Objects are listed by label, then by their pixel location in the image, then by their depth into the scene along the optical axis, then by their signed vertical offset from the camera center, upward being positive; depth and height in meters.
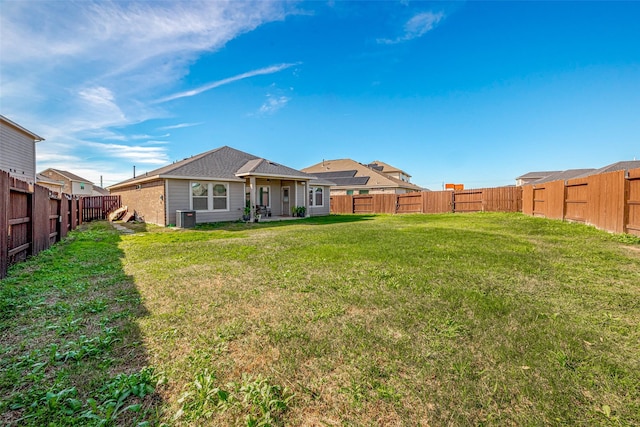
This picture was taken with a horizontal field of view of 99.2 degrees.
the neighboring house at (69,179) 37.70 +3.39
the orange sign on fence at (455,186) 26.18 +2.06
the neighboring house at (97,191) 45.70 +2.35
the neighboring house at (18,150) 14.16 +3.06
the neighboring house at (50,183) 23.63 +1.89
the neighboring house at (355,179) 29.45 +3.20
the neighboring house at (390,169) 39.94 +5.54
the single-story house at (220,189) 13.59 +0.92
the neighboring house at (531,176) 49.57 +5.91
